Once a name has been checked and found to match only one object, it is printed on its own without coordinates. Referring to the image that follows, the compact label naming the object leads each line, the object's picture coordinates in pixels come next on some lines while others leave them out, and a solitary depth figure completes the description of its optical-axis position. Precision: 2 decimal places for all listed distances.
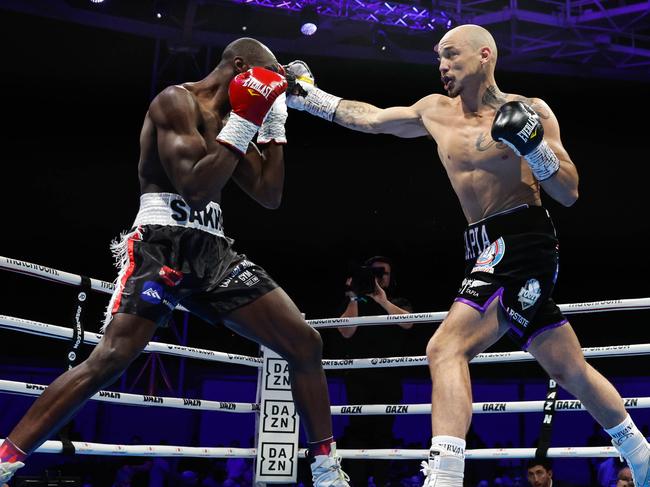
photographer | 4.45
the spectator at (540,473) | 4.10
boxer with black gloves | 2.45
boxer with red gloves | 2.47
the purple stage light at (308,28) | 9.25
